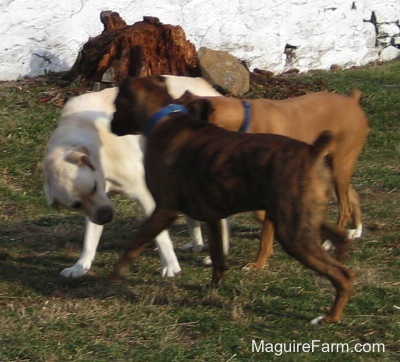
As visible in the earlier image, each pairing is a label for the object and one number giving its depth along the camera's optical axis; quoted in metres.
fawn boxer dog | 10.86
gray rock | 19.54
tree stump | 18.91
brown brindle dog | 8.49
